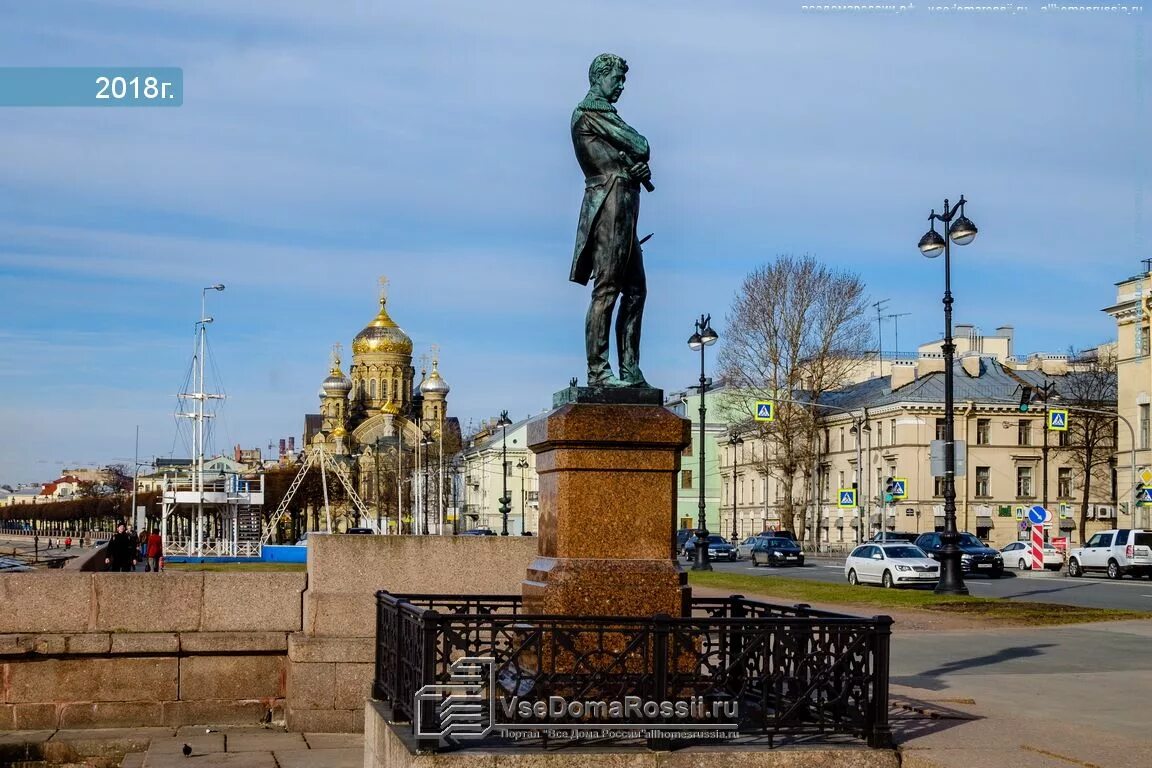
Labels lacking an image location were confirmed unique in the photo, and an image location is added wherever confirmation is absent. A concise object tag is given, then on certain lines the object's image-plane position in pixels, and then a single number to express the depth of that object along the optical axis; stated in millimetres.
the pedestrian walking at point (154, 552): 31391
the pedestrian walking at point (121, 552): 22984
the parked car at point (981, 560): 46406
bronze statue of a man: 9289
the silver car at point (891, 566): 37719
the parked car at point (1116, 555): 43844
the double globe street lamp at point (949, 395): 30734
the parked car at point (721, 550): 64188
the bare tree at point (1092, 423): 75000
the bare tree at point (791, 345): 64250
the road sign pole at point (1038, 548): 39875
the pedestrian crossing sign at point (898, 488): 54938
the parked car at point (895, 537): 56325
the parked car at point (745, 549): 72688
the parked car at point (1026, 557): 51469
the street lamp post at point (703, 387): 44750
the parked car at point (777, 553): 55062
